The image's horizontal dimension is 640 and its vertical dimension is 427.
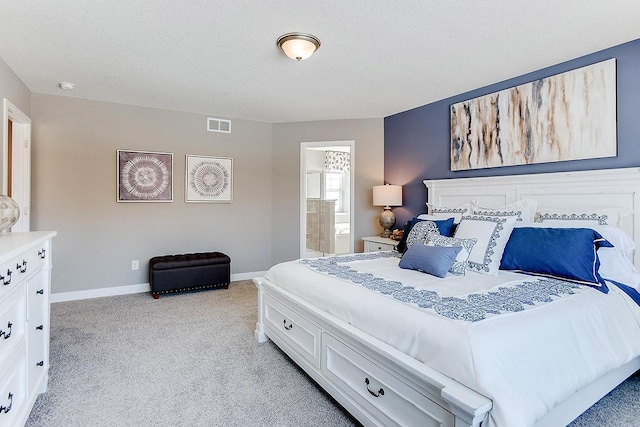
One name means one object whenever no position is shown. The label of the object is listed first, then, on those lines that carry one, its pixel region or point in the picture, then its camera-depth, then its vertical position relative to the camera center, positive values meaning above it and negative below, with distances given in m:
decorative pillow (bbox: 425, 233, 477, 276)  2.38 -0.24
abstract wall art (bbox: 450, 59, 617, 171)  2.70 +0.83
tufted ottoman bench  4.12 -0.77
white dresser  1.52 -0.59
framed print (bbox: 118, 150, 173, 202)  4.35 +0.45
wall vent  4.90 +1.24
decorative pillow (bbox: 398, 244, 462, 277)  2.29 -0.33
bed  1.32 -0.57
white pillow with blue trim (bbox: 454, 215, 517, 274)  2.46 -0.20
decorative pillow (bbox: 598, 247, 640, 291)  2.27 -0.37
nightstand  4.04 -0.39
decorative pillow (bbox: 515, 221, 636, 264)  2.33 -0.17
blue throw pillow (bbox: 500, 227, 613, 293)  2.16 -0.28
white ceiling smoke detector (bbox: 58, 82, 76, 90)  3.57 +1.32
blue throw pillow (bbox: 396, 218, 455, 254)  3.00 -0.15
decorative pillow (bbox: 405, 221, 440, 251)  2.92 -0.17
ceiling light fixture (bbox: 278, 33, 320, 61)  2.51 +1.25
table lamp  4.43 +0.16
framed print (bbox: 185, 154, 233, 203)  4.77 +0.45
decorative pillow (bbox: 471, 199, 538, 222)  2.83 +0.02
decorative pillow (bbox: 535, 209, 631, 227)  2.52 -0.04
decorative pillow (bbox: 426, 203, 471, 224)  3.25 +0.00
